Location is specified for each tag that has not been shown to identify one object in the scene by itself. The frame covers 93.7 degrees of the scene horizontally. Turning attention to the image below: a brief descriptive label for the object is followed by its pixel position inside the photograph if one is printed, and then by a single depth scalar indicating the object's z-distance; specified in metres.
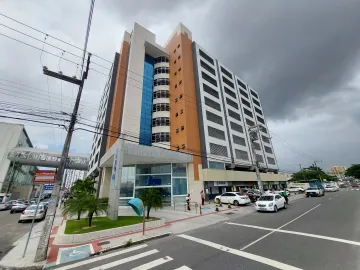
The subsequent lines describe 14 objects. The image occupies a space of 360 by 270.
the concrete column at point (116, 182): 13.84
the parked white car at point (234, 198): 21.84
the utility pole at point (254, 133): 25.32
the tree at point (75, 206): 10.94
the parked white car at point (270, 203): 16.59
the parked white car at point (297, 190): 43.38
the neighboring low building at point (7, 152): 41.31
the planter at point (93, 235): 9.02
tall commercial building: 24.70
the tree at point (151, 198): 13.84
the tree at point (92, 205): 10.96
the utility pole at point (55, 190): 7.06
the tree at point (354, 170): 79.04
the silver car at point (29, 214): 15.91
